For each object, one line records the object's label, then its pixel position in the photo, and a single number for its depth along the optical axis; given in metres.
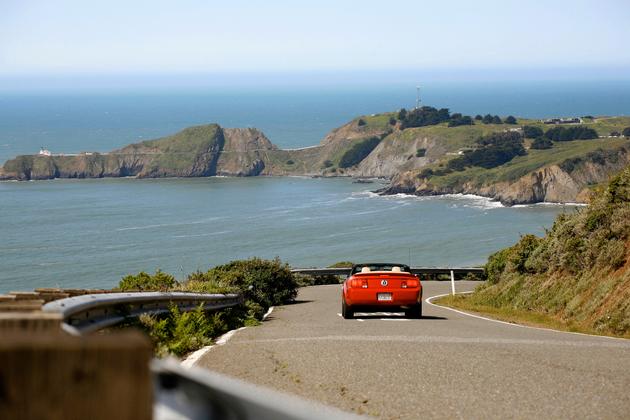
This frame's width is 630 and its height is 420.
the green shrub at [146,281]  27.08
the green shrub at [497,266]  38.31
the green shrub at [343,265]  67.00
